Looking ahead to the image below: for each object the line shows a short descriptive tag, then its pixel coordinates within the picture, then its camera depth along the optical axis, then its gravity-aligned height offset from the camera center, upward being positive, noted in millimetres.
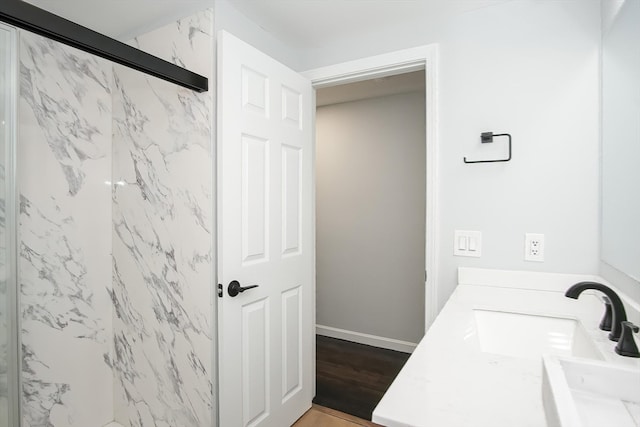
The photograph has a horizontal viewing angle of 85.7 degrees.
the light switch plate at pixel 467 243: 1775 -174
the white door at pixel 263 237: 1600 -151
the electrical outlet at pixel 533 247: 1646 -178
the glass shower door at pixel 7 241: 1411 -147
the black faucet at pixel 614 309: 1021 -295
